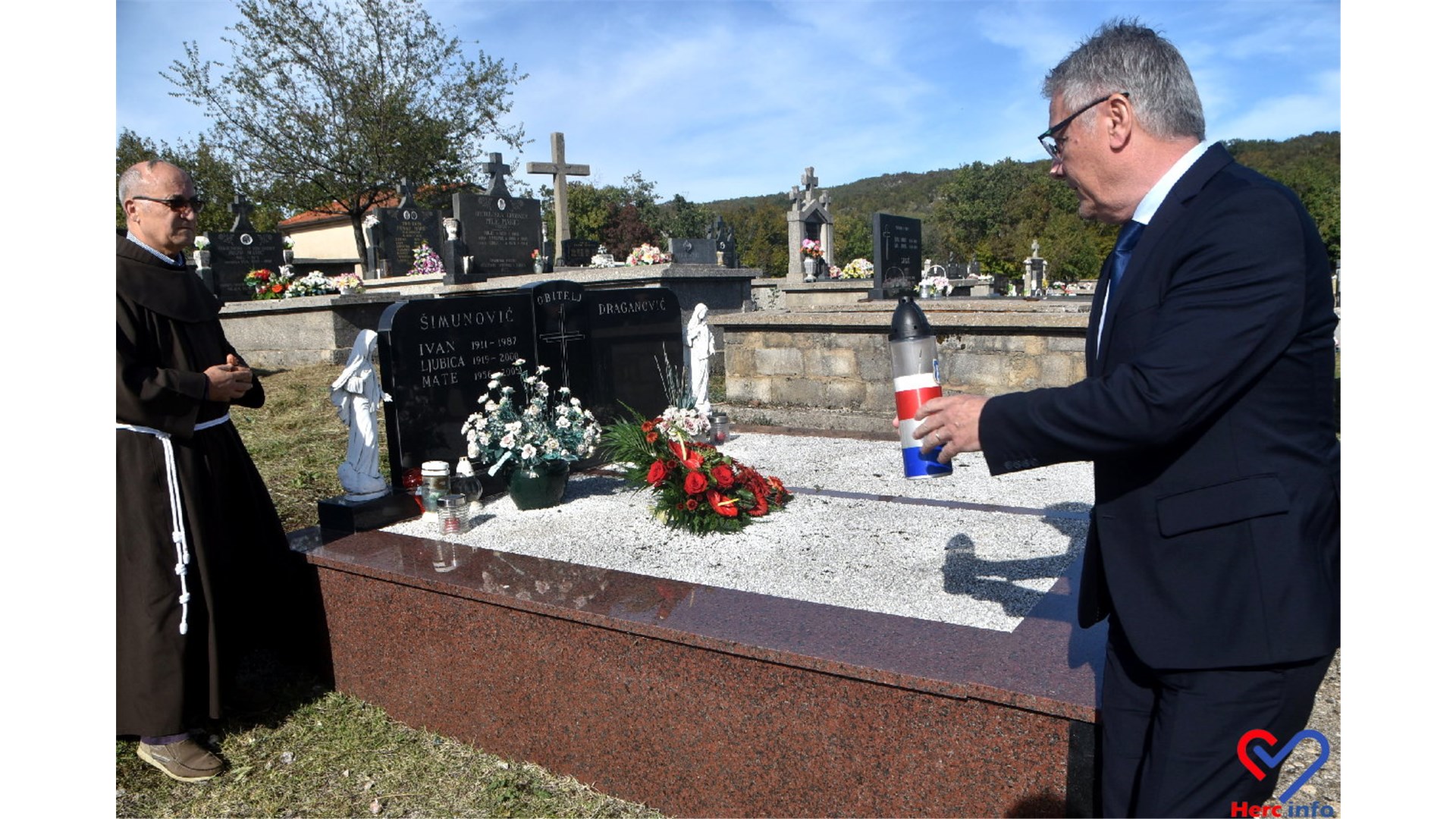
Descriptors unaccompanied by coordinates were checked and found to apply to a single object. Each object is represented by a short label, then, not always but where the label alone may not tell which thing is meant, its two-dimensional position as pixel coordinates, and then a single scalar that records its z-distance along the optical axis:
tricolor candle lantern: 2.08
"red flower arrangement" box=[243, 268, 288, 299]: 13.68
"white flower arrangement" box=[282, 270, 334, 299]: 13.61
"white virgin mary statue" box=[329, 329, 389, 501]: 4.33
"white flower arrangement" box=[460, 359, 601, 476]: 4.67
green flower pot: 4.67
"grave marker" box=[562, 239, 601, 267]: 17.88
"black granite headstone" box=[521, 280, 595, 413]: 5.54
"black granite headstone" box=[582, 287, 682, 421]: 6.08
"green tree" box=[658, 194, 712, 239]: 61.91
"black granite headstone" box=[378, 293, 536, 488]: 4.64
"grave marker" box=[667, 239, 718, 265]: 17.48
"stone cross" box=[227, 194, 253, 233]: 18.42
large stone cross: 20.11
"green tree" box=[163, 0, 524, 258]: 23.11
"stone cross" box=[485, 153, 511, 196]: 16.75
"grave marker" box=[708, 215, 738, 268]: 19.75
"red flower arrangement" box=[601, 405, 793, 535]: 4.25
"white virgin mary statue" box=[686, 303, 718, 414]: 6.79
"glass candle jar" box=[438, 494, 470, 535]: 4.28
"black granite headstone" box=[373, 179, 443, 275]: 20.89
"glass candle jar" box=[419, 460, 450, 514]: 4.37
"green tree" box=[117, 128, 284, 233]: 25.98
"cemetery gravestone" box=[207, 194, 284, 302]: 16.67
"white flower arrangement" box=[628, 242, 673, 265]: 14.26
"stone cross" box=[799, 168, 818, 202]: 22.14
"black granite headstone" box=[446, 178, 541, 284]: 15.55
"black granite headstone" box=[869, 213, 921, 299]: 13.28
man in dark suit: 1.56
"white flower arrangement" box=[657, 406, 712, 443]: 4.91
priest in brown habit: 3.25
